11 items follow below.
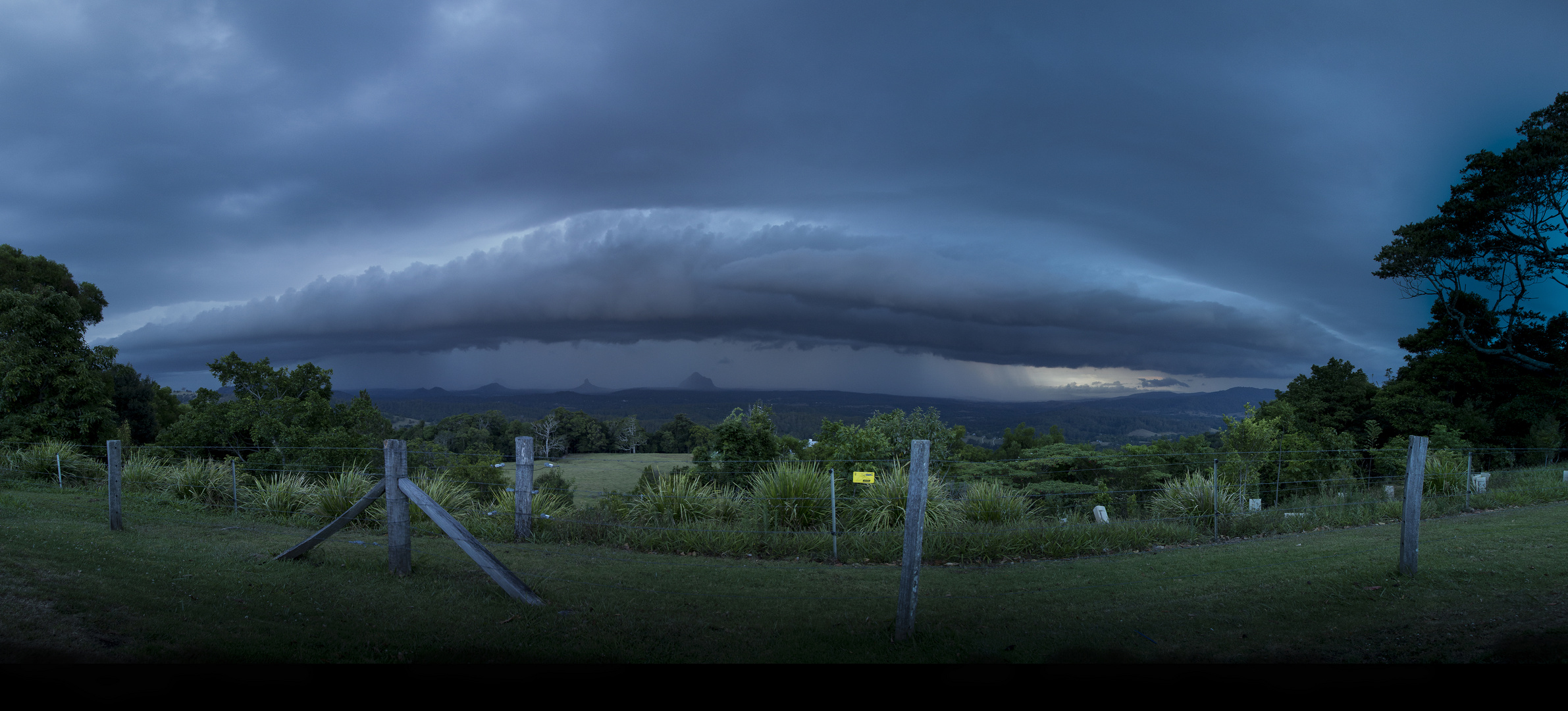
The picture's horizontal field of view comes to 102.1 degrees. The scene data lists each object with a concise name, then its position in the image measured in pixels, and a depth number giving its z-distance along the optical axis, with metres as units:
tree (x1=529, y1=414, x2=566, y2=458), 45.41
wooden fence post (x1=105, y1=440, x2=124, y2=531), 7.30
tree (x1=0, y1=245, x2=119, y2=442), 13.95
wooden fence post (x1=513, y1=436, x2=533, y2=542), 8.17
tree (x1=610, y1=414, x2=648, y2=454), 52.28
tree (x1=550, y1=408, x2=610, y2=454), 51.97
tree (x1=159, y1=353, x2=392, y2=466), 22.53
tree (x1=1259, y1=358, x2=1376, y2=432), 25.97
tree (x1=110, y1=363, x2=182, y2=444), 30.28
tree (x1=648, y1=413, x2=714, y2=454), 48.01
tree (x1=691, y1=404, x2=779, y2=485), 14.27
